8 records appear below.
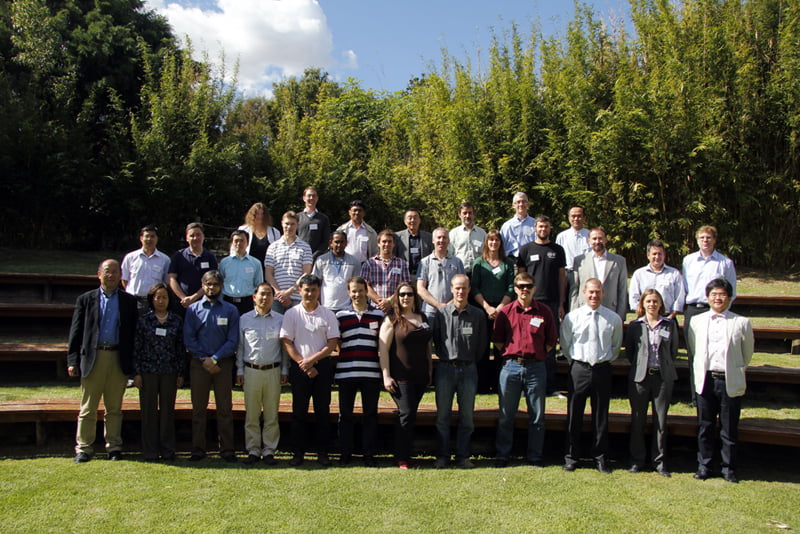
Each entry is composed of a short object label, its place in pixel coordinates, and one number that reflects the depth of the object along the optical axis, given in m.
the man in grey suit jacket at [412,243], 6.03
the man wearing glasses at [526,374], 4.62
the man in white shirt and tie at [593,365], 4.54
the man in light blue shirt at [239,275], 5.49
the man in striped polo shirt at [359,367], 4.63
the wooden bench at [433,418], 4.50
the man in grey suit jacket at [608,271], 5.42
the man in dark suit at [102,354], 4.52
